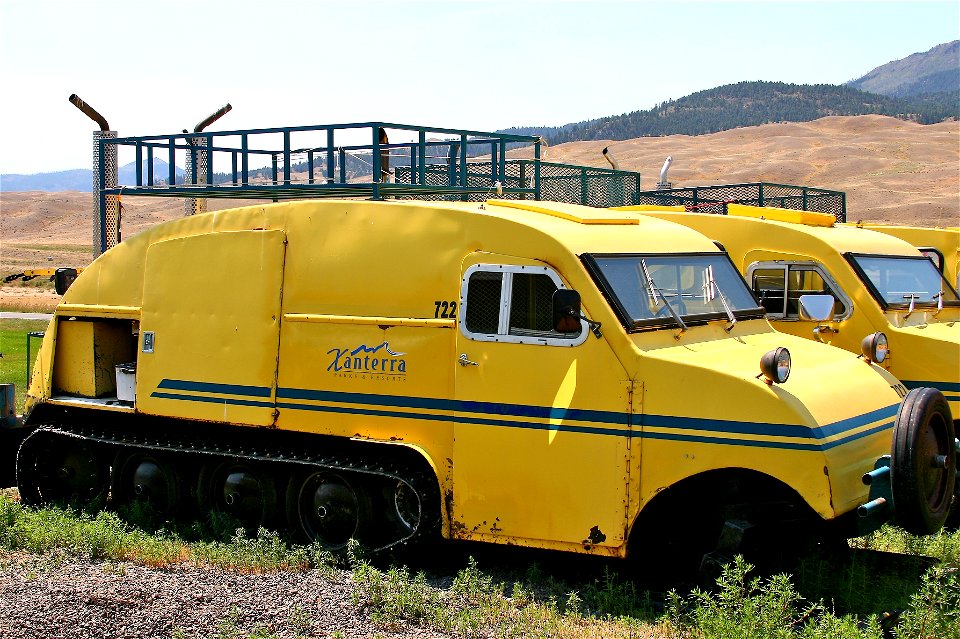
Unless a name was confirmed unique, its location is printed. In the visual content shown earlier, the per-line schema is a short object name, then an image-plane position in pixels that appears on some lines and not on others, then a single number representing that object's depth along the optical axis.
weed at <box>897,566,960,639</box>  6.96
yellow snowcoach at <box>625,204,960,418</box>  11.37
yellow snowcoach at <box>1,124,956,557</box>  7.57
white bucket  10.49
